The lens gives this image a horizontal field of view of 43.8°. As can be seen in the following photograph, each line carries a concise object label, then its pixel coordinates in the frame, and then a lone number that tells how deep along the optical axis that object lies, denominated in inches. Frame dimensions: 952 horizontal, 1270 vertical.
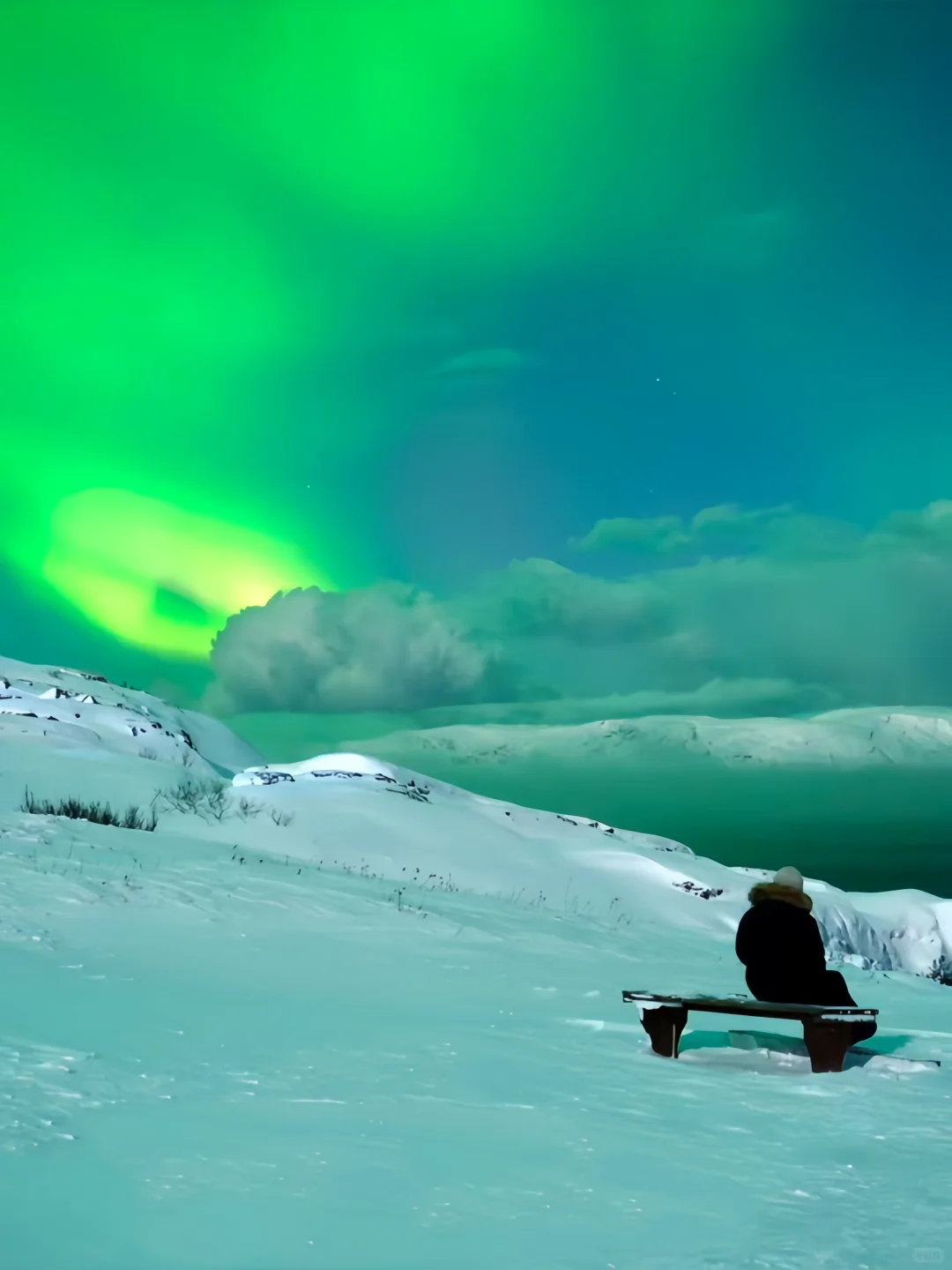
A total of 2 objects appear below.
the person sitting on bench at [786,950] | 296.0
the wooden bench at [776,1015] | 267.9
